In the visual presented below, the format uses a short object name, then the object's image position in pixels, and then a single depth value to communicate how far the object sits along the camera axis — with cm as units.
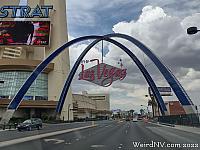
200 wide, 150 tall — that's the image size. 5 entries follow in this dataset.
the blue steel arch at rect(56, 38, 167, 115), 3838
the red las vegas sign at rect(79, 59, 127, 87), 3725
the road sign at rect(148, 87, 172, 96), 5683
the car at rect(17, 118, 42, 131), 2137
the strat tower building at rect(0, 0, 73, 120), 5248
